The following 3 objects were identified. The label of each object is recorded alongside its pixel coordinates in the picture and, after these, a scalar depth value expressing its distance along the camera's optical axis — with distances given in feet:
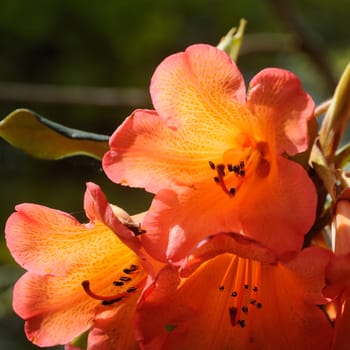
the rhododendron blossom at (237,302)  1.59
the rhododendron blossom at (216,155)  1.61
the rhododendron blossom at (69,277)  1.69
